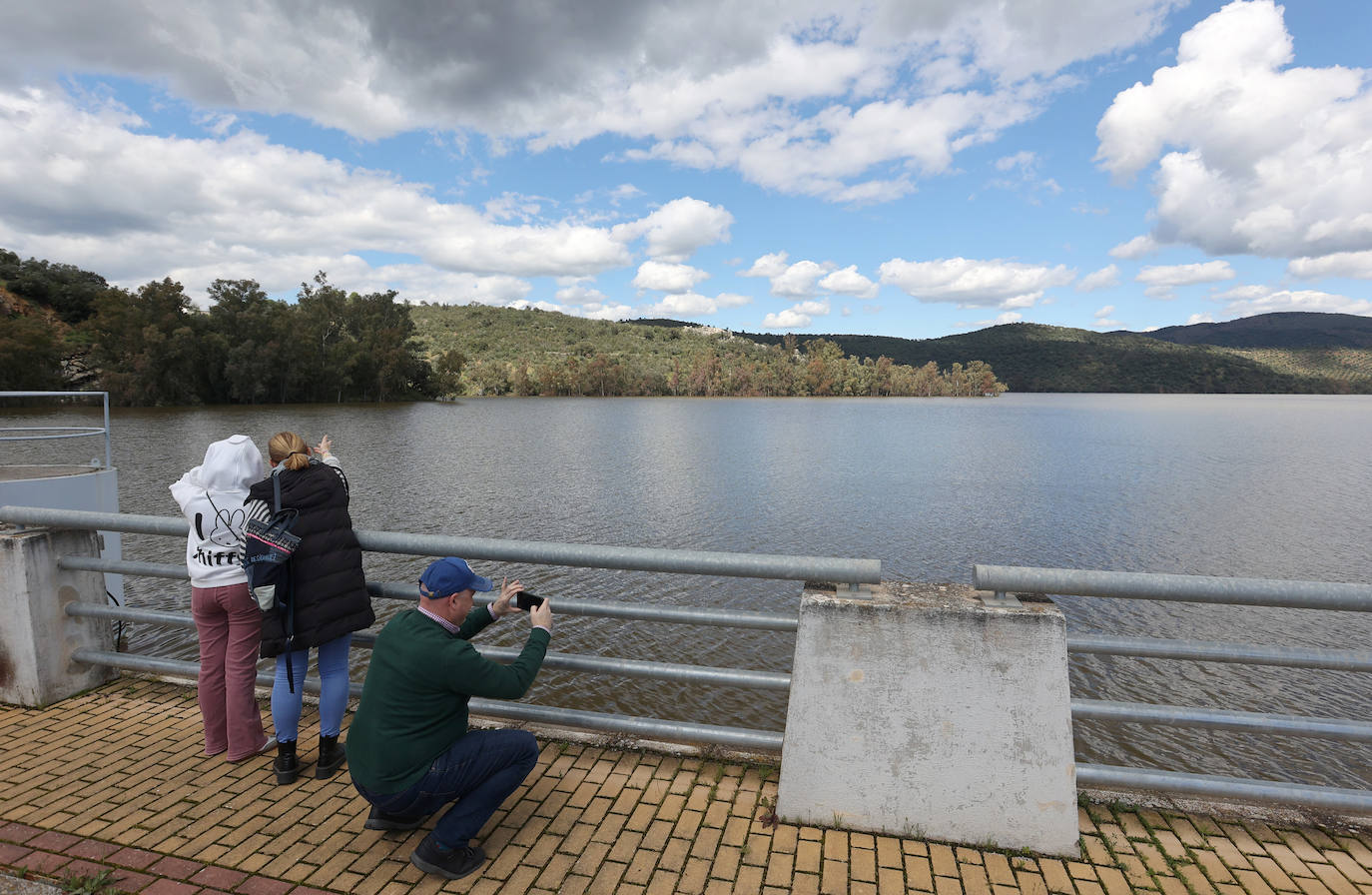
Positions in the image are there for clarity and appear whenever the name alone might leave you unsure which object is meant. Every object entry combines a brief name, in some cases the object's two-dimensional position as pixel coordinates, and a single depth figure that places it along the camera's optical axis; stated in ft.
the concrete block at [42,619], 15.61
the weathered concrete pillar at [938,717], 10.93
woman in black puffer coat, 13.24
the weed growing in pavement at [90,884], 10.43
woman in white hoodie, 13.76
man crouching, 10.55
